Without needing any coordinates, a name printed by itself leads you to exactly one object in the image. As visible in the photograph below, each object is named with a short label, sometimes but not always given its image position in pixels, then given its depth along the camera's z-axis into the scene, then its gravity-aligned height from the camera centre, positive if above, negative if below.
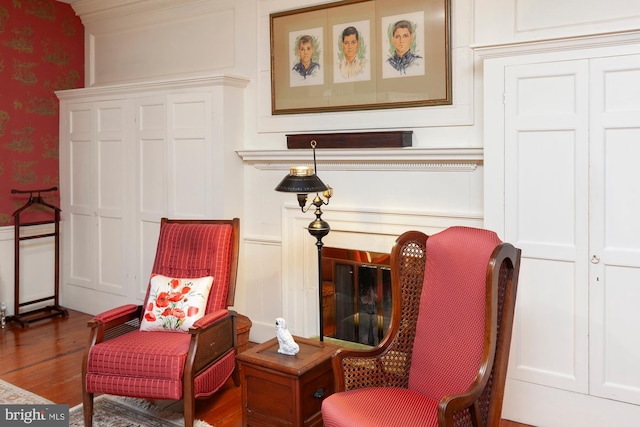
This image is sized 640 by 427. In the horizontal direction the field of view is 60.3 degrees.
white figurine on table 2.65 -0.67
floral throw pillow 3.10 -0.57
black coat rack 4.58 -0.60
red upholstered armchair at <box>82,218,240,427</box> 2.74 -0.70
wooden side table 2.50 -0.85
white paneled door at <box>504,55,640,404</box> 2.53 -0.09
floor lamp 2.81 +0.07
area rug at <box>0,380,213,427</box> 2.91 -1.15
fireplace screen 3.54 -0.61
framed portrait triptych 3.25 +0.94
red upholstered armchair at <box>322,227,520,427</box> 1.95 -0.57
